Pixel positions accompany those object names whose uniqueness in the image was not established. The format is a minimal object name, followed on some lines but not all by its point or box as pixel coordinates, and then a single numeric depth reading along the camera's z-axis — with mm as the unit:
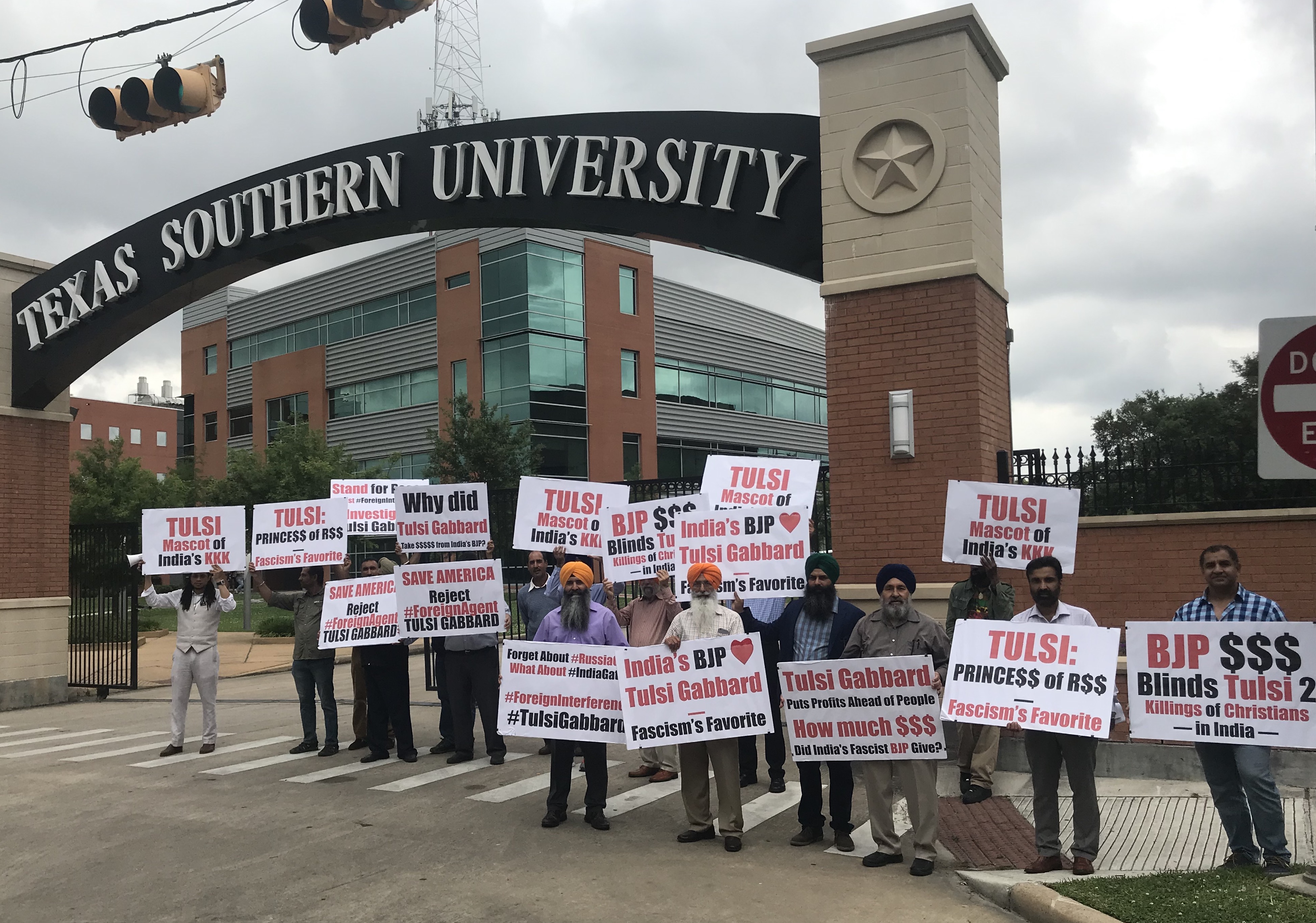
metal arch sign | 11078
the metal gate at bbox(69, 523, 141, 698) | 17594
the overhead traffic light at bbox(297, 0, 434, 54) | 11859
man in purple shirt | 7918
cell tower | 48000
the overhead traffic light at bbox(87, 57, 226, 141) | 13148
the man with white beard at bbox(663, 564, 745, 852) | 7293
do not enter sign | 5129
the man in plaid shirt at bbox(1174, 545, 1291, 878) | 5996
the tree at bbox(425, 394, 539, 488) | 32125
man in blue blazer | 7324
